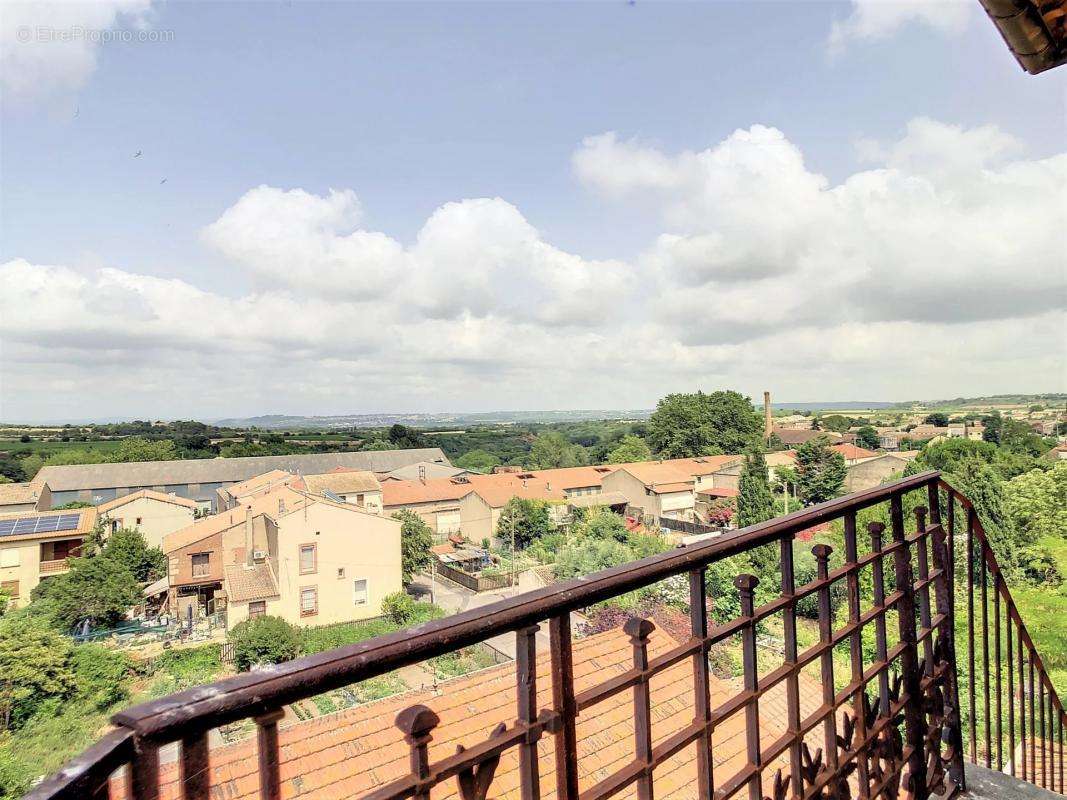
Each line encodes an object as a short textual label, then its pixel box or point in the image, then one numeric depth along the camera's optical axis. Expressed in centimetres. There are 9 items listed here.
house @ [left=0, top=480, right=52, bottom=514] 2944
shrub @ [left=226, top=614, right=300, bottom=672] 1410
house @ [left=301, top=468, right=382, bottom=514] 2844
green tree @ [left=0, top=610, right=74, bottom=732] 1195
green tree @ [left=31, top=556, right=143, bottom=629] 1683
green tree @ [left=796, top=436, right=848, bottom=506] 3188
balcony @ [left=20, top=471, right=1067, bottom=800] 55
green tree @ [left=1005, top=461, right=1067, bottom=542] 1620
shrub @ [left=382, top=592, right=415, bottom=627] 1738
